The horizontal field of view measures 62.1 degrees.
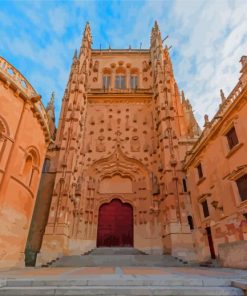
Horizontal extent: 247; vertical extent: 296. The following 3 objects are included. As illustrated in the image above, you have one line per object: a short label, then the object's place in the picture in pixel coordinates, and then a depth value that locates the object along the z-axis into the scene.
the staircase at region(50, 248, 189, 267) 12.04
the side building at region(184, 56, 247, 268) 9.56
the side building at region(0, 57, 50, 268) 9.28
